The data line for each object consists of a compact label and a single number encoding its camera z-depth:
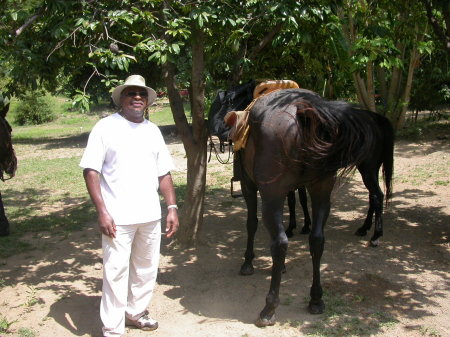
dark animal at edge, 6.24
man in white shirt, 3.38
